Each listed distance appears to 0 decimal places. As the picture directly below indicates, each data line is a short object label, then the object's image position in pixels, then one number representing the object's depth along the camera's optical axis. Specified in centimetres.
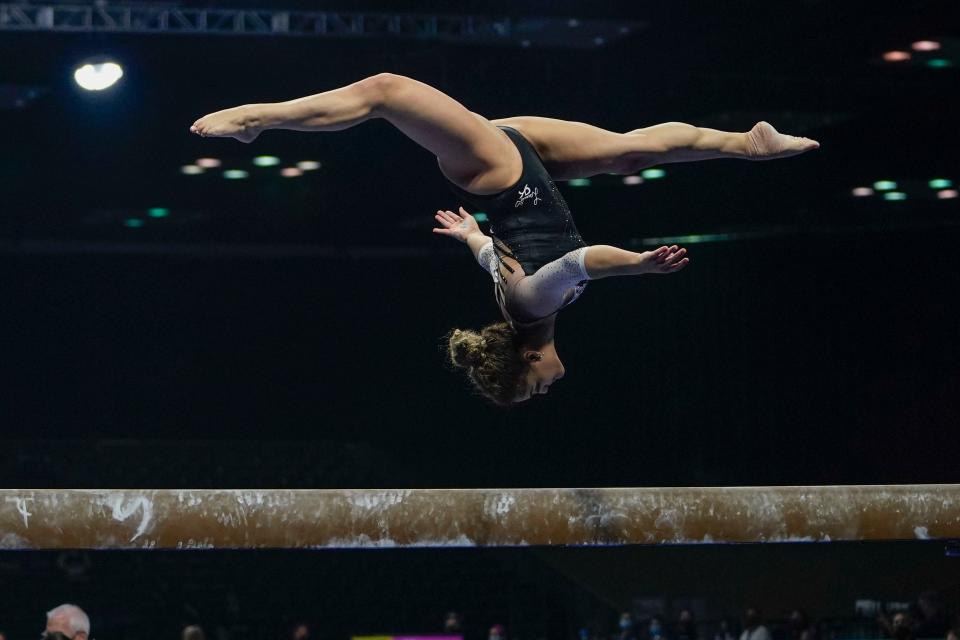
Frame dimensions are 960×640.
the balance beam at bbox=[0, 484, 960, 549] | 700
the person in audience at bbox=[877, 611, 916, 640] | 1366
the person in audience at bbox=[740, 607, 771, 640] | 1959
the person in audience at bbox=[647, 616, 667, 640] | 2277
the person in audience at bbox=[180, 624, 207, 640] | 1480
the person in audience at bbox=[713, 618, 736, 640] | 2460
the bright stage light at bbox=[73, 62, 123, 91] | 1936
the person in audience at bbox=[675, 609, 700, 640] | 2297
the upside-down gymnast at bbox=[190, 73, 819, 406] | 747
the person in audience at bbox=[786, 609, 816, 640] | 1939
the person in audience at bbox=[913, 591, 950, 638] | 1525
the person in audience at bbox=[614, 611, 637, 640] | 2303
